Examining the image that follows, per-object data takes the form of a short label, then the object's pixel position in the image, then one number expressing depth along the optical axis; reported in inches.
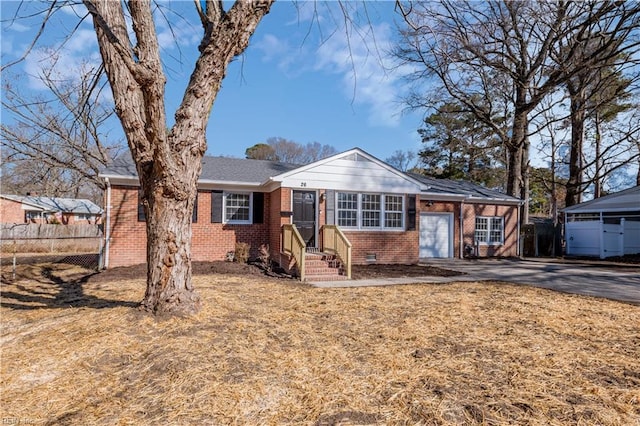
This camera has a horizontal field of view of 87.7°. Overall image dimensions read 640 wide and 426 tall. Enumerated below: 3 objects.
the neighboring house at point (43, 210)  1135.6
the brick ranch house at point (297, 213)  406.3
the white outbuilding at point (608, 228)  637.9
